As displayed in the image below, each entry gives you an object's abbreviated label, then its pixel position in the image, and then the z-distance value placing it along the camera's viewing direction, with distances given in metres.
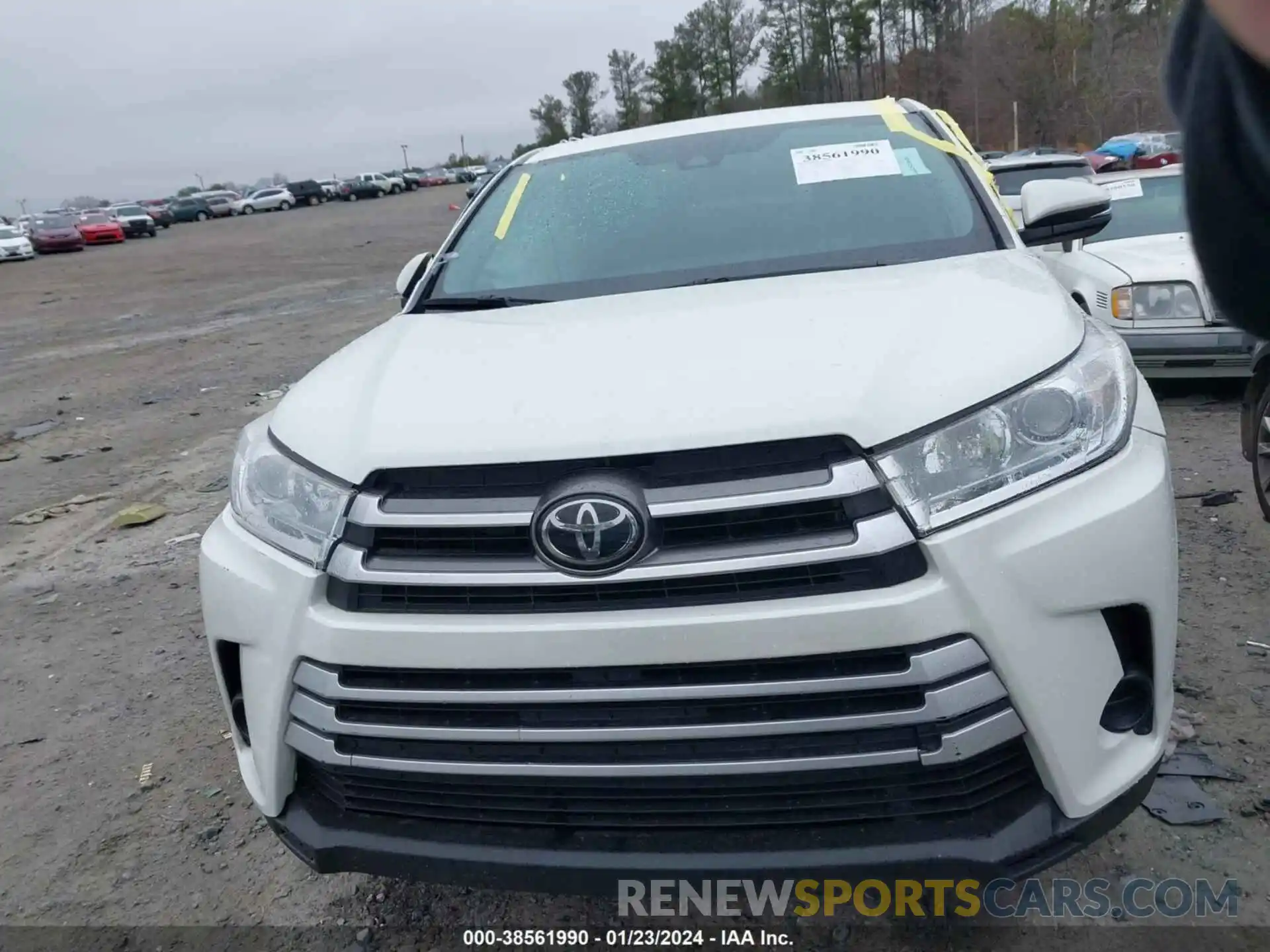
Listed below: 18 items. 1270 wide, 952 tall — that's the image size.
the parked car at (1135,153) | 18.83
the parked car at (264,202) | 58.25
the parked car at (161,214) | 53.69
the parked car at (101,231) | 39.62
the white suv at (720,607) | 1.72
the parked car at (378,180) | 64.44
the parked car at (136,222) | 42.69
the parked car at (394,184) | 66.88
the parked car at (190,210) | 56.25
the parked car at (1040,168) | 8.80
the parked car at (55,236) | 35.84
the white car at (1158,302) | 5.85
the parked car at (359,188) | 63.25
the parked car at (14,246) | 32.53
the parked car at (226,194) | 59.66
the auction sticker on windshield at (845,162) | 3.10
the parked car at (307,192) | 60.34
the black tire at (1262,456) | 4.14
